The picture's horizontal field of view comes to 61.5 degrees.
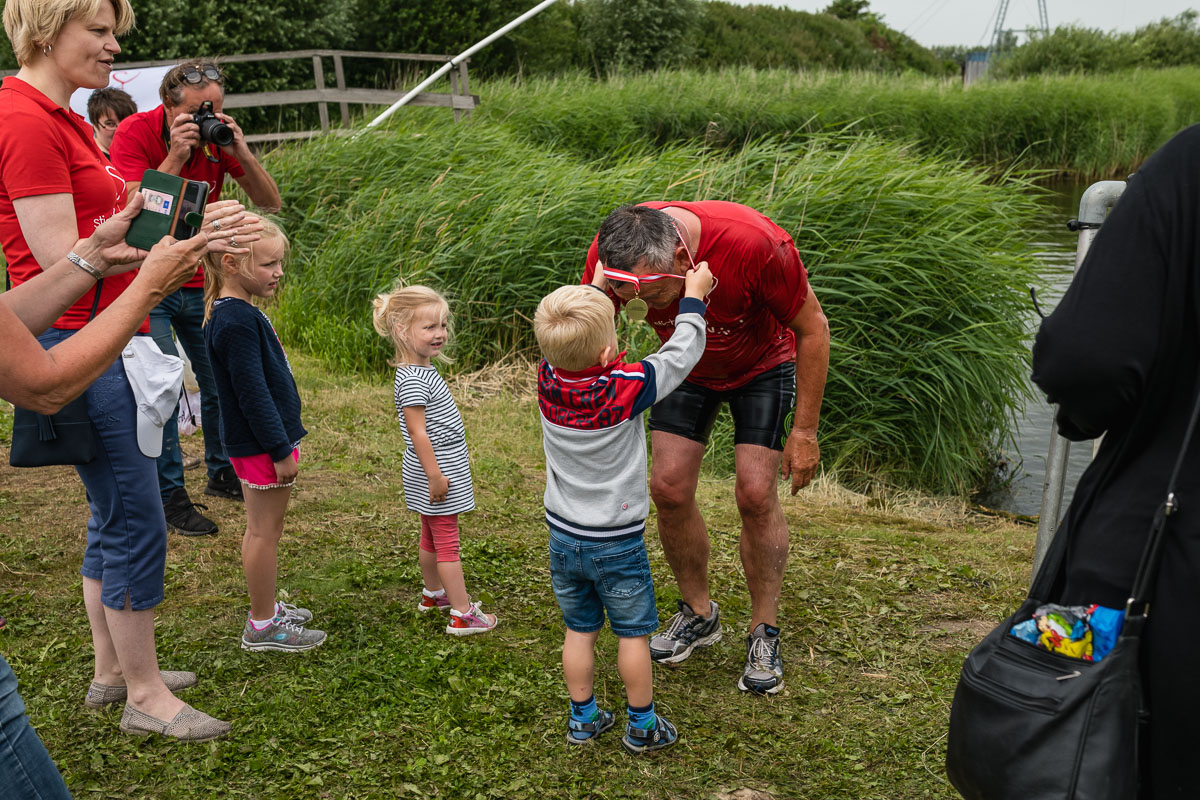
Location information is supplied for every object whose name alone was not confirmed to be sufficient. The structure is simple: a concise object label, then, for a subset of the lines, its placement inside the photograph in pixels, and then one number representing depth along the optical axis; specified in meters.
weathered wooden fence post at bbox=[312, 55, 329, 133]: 13.84
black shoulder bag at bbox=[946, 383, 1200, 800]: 1.49
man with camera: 4.17
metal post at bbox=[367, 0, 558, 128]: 11.09
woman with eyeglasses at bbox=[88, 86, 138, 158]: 5.34
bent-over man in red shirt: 3.08
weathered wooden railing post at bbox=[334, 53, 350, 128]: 13.83
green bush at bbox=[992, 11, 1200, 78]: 34.03
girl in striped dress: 3.31
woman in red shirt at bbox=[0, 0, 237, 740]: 2.47
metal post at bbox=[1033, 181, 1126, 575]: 2.68
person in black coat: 1.45
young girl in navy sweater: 3.07
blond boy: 2.62
